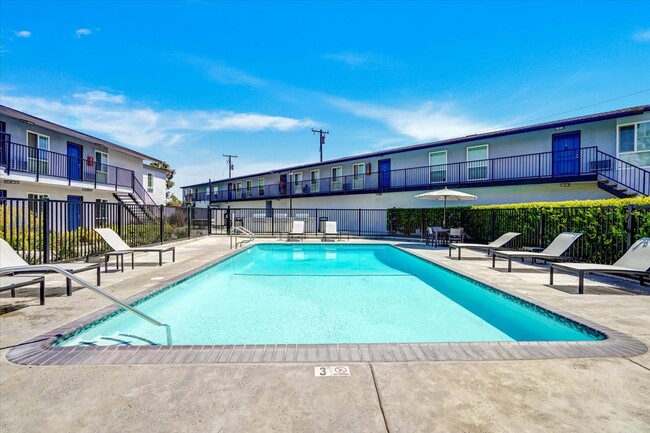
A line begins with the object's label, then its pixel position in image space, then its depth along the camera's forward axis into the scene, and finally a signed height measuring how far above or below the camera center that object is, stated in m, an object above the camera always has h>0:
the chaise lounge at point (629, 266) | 5.26 -0.92
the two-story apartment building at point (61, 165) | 14.66 +2.78
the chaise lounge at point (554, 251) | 7.15 -0.88
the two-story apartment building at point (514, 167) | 13.46 +2.76
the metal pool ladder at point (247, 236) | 15.19 -1.20
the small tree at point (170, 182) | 53.62 +5.85
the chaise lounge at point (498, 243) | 9.34 -0.89
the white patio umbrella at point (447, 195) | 13.64 +0.86
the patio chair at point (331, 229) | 16.66 -0.79
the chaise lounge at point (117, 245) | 7.33 -0.76
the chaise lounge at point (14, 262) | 3.98 -0.68
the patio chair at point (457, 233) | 13.87 -0.83
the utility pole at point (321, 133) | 35.53 +9.32
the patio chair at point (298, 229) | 16.45 -0.80
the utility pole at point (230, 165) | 51.38 +8.26
